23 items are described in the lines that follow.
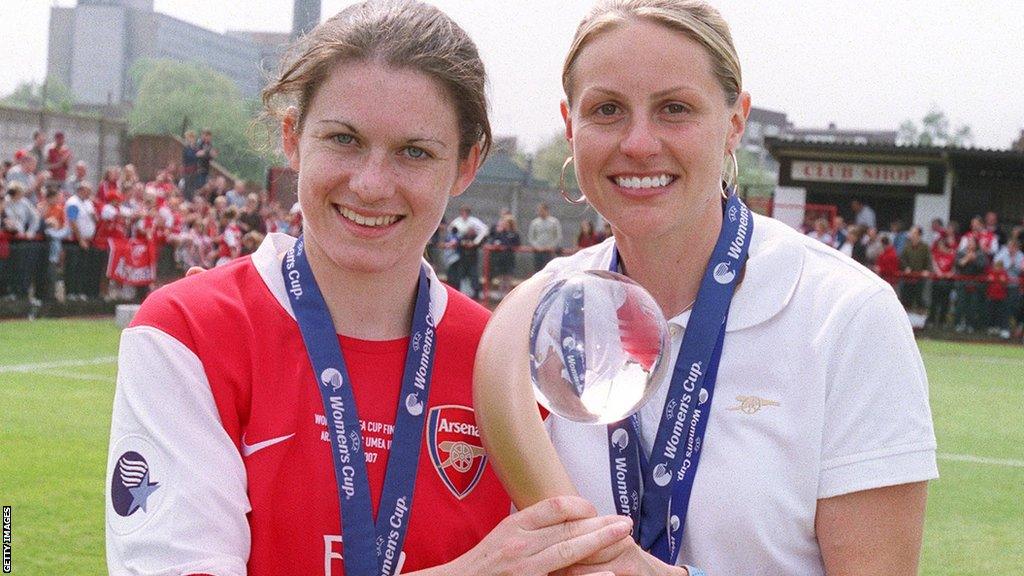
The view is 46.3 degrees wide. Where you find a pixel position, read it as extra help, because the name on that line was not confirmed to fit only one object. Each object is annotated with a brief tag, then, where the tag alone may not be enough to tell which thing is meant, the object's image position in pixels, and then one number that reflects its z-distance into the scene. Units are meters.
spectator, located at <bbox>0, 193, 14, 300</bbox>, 16.53
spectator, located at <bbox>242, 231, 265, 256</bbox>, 15.92
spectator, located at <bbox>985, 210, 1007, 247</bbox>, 23.90
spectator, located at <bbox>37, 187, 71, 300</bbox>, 17.48
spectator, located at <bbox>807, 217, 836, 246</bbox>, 23.98
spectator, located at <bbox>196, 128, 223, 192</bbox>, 26.92
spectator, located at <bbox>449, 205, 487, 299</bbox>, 23.16
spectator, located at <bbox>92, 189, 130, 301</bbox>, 18.66
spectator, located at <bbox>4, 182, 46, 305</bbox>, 16.77
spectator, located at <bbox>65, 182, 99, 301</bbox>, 18.02
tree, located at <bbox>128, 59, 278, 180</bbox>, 58.19
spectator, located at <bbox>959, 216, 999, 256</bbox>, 22.64
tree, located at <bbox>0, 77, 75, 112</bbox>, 91.81
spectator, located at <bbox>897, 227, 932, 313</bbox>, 21.53
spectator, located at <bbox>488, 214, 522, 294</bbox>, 22.98
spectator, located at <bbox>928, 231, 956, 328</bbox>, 21.34
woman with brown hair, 2.11
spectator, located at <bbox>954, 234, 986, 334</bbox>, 21.17
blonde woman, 2.32
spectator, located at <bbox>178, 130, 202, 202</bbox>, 26.92
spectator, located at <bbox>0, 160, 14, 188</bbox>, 18.13
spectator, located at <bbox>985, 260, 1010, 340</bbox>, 21.06
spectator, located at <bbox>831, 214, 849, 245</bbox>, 23.86
